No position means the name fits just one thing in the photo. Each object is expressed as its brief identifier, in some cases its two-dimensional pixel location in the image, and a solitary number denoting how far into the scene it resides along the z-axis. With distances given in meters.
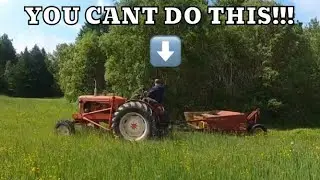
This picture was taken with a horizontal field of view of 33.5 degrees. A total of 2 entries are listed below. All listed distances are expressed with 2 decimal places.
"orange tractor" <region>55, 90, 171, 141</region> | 12.93
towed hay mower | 17.23
